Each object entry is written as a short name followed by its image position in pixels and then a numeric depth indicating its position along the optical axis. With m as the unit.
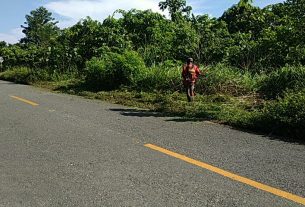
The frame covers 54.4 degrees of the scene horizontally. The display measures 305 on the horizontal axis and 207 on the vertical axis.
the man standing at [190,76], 8.83
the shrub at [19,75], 16.80
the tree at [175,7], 18.24
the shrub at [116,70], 11.75
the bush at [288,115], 5.47
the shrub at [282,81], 8.36
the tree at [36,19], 56.59
